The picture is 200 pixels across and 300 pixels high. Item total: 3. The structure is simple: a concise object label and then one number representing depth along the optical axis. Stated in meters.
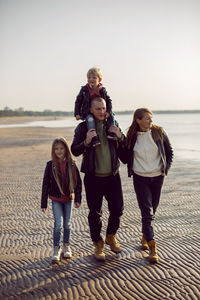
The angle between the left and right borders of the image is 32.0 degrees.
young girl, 4.79
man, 4.66
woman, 4.69
